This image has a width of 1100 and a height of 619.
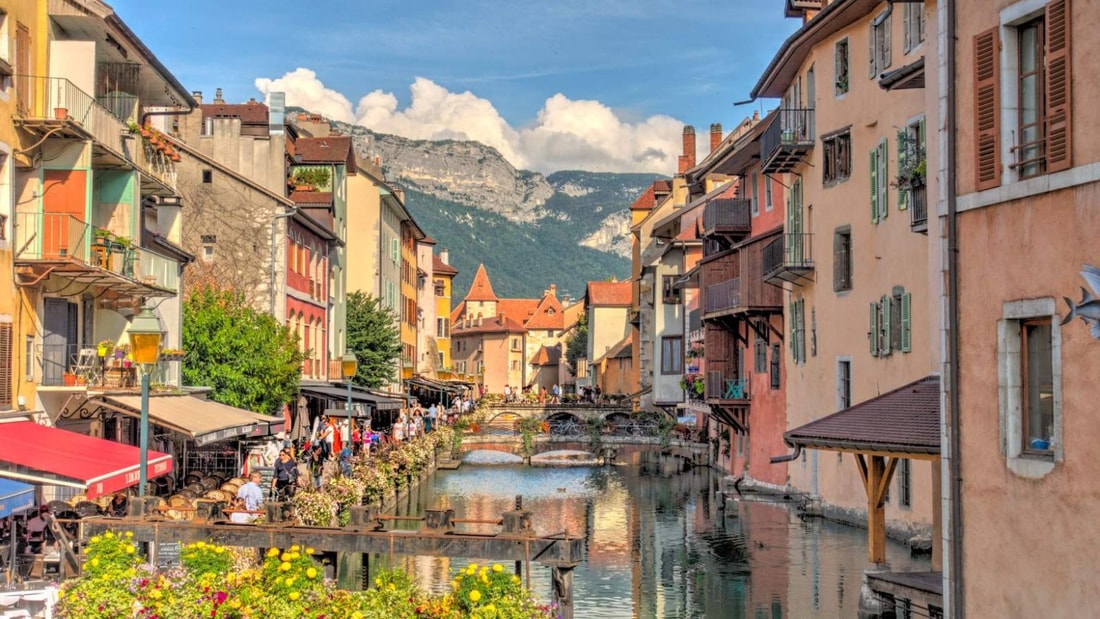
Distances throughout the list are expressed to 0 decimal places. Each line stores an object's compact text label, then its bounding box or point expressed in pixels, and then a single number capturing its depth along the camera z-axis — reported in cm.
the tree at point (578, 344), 14475
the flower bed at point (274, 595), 1355
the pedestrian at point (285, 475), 2917
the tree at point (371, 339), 6034
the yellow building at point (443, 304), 11369
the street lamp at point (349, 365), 3388
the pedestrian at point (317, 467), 3232
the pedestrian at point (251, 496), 2498
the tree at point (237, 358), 3853
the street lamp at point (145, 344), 1895
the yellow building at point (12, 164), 2250
